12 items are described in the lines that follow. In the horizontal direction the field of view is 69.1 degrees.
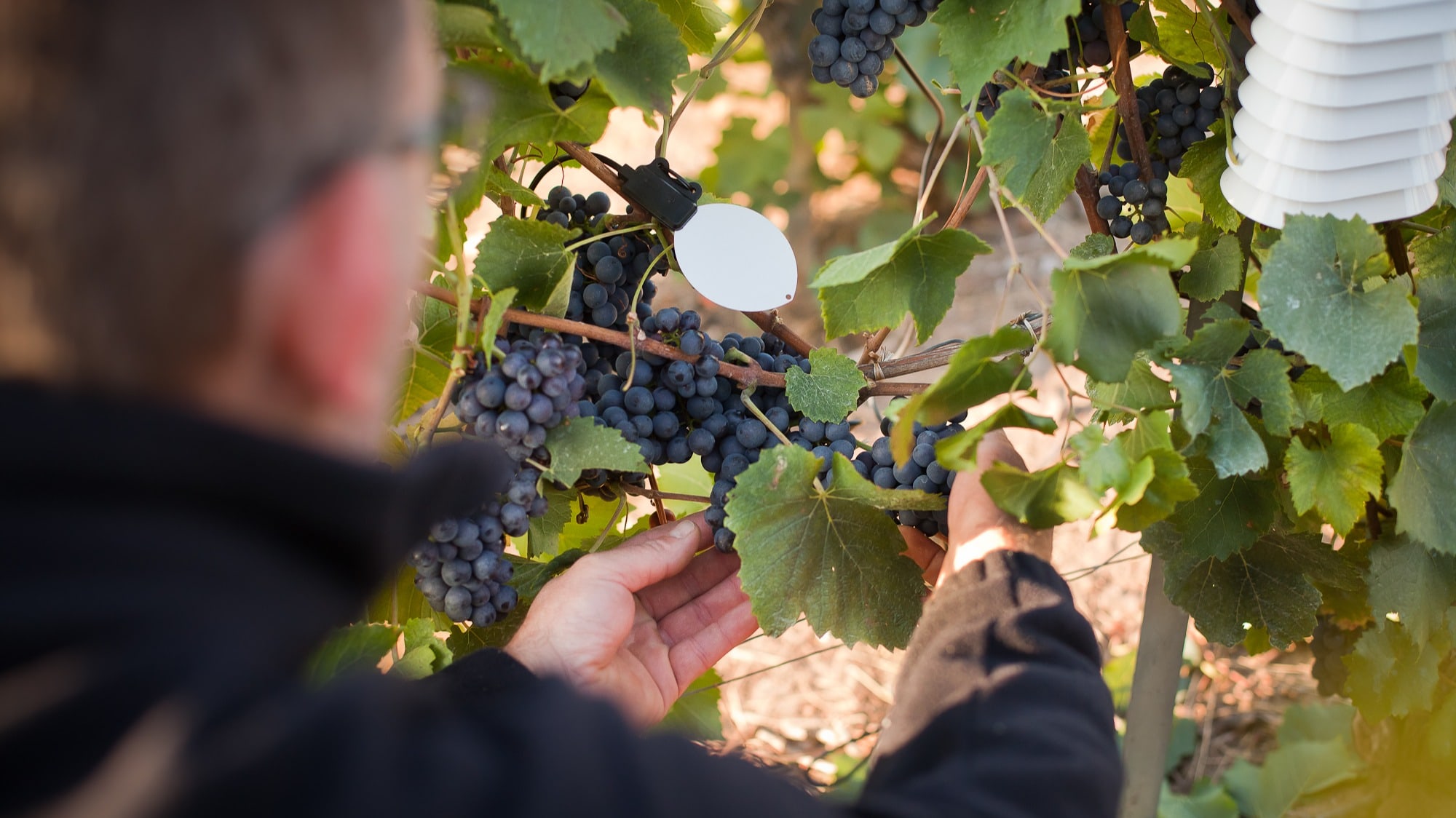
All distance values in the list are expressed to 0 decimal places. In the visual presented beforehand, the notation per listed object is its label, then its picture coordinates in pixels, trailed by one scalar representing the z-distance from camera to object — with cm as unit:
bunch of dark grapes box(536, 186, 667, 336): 103
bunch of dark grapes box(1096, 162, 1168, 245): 112
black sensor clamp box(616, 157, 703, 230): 101
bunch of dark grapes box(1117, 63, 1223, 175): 110
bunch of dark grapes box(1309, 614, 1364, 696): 151
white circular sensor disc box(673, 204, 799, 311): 101
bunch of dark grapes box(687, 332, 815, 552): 103
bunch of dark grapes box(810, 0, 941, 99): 104
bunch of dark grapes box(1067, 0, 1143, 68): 110
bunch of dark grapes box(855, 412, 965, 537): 98
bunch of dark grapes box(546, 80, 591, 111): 93
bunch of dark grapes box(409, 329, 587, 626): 89
